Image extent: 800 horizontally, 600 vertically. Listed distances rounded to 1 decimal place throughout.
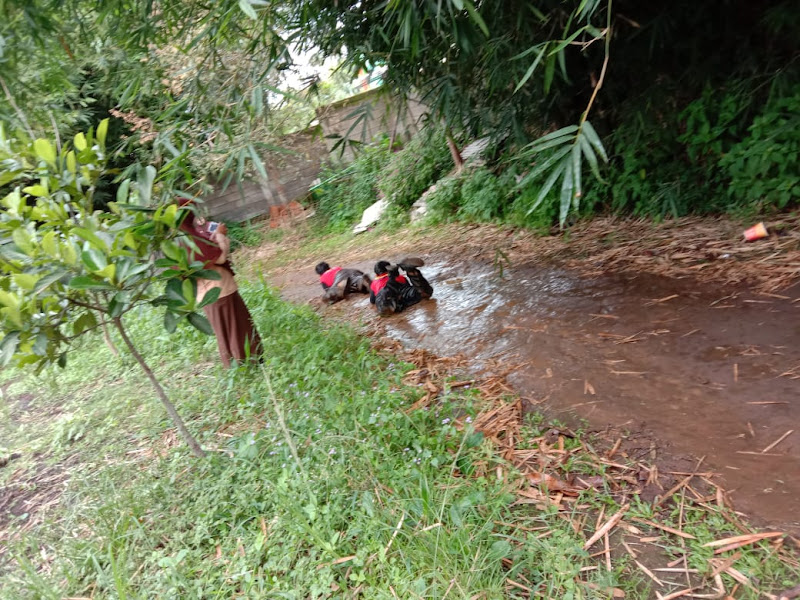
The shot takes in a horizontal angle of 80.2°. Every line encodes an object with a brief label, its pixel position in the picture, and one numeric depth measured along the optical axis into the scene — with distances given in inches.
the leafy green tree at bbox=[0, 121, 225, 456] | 71.0
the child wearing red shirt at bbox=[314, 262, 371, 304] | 210.1
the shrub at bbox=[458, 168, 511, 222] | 250.8
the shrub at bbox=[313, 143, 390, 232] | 390.6
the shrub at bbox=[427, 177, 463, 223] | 285.6
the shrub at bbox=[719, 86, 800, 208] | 143.4
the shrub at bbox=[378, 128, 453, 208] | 327.9
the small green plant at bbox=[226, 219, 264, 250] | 414.6
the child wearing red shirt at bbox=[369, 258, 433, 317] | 176.4
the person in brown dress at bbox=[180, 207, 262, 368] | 131.0
